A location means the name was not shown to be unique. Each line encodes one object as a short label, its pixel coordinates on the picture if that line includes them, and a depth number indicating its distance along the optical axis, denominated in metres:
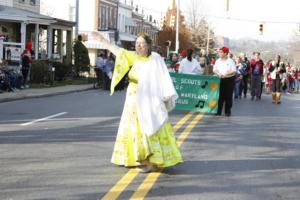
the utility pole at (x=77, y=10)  35.68
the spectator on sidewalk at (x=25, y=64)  25.56
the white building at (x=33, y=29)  29.36
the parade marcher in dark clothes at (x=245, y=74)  25.70
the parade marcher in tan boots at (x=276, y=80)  22.52
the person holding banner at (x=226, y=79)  16.39
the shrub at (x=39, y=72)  28.37
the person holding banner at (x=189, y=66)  17.92
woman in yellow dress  7.85
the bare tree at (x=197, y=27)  83.44
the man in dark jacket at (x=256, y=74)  24.47
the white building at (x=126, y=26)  63.30
